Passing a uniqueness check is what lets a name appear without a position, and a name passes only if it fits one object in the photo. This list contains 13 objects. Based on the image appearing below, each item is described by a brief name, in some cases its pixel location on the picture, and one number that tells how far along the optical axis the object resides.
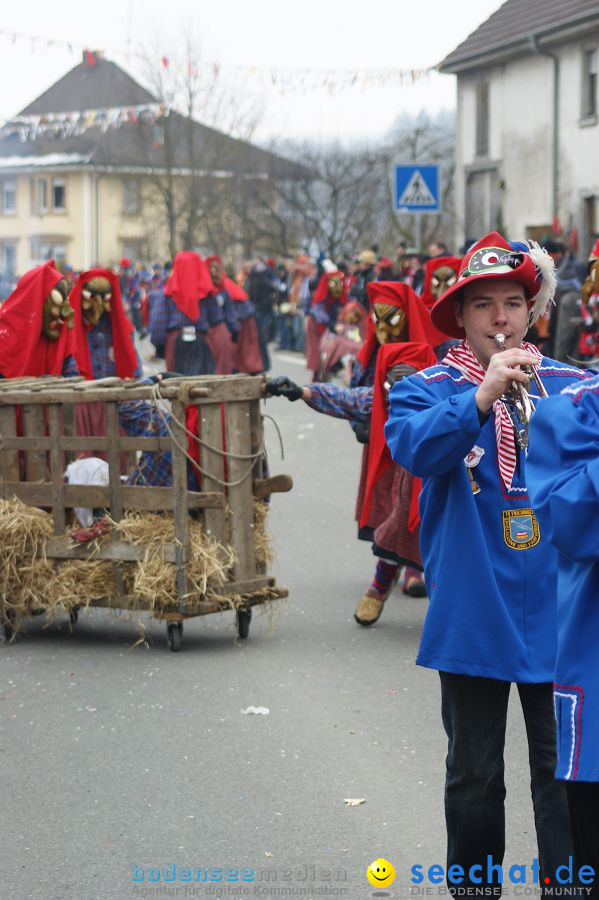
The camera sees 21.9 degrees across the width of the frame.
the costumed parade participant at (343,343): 21.16
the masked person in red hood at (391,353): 7.39
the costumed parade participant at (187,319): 16.81
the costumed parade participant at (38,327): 9.31
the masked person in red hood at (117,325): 10.12
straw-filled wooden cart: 7.42
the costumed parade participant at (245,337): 19.30
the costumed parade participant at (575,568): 2.80
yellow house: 56.06
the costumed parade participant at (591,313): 11.40
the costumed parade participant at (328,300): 23.30
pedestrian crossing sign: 17.55
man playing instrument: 3.71
